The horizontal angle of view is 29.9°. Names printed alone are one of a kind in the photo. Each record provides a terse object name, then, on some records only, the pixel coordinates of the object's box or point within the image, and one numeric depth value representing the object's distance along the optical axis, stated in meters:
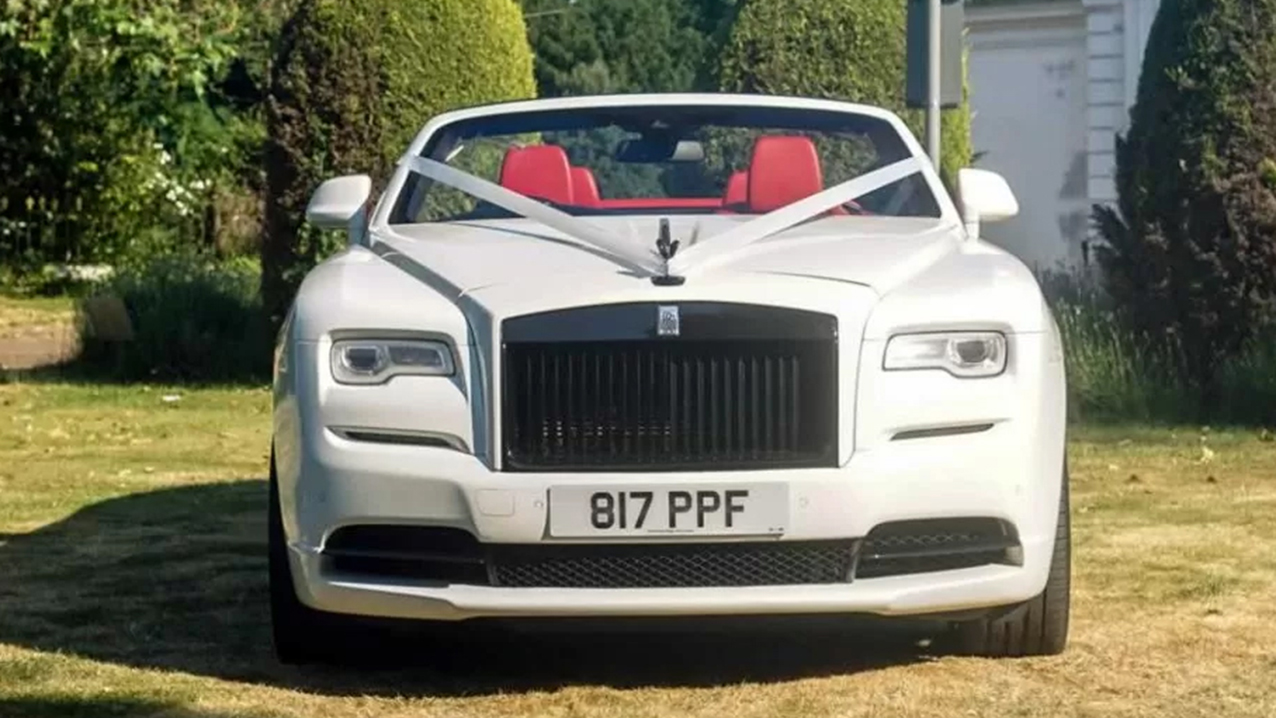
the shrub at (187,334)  16.36
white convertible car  5.46
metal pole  12.73
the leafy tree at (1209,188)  13.05
